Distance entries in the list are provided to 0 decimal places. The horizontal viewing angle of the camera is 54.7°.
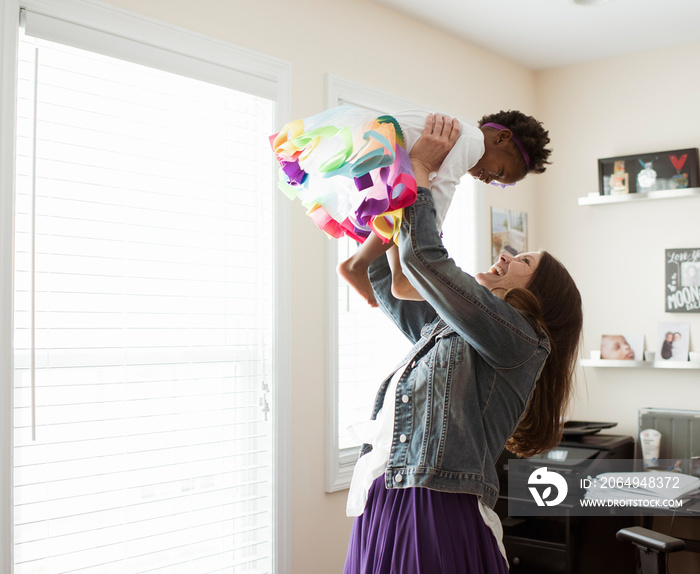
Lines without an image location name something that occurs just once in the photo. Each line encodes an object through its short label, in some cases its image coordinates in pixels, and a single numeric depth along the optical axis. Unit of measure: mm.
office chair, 2088
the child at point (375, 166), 1174
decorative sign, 3498
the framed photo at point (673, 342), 3508
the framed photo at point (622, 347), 3666
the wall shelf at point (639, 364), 3447
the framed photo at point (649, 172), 3494
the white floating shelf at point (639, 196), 3475
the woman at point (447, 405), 1254
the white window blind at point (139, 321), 1916
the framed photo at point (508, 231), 3734
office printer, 2998
